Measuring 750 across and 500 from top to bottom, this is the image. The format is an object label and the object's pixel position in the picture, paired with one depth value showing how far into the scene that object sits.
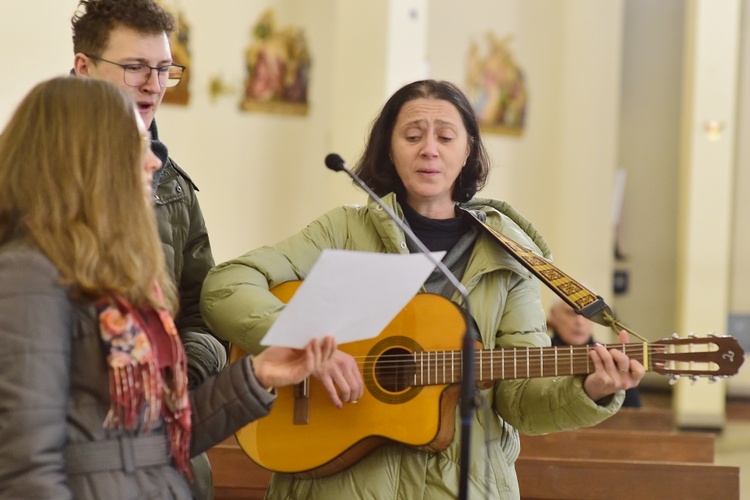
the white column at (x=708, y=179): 10.64
